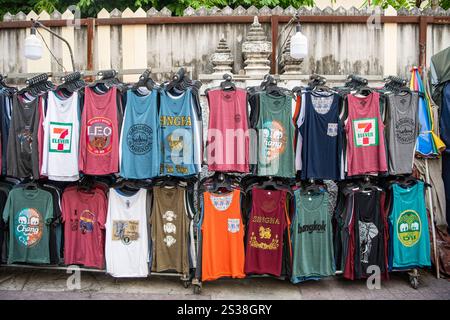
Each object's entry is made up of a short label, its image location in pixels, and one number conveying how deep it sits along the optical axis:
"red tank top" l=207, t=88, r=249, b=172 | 5.05
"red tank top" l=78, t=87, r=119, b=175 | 5.04
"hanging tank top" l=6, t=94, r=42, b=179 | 5.18
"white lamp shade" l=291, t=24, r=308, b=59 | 5.45
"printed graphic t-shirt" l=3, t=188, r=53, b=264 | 5.25
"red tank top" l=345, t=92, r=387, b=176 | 5.12
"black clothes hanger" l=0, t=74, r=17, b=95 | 5.31
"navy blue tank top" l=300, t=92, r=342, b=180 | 5.13
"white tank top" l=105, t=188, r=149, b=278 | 5.14
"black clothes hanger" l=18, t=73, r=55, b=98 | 5.26
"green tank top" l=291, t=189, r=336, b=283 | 5.12
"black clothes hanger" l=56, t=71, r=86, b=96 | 5.18
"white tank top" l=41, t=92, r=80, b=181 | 5.08
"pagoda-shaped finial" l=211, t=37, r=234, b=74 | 6.44
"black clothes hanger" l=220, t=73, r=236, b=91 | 5.11
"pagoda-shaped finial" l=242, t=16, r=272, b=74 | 6.37
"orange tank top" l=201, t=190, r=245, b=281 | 5.10
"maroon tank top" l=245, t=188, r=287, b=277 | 5.11
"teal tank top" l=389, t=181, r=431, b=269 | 5.25
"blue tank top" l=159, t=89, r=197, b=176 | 5.00
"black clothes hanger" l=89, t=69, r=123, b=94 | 5.14
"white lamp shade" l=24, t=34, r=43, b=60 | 5.46
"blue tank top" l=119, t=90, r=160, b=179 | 5.02
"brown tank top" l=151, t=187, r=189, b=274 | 5.13
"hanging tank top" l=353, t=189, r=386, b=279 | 5.16
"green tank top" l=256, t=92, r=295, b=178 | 5.12
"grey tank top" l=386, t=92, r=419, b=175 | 5.22
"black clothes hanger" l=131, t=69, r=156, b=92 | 5.09
